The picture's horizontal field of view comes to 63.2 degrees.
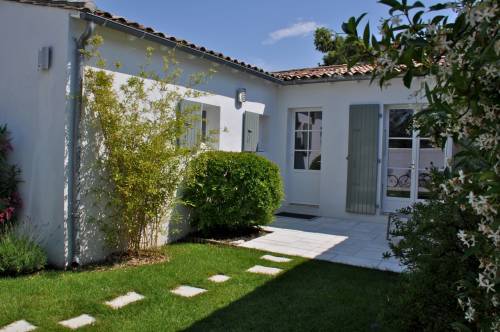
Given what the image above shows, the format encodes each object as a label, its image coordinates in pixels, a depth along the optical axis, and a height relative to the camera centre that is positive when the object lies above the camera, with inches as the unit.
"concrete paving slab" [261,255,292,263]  237.9 -58.3
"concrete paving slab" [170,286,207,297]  183.6 -61.2
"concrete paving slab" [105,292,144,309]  167.9 -61.3
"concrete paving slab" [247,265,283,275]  216.5 -59.3
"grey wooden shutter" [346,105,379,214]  362.0 +4.2
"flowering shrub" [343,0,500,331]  45.2 +11.3
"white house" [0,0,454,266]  210.4 +30.2
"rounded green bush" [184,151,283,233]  278.7 -22.1
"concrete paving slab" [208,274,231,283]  202.8 -60.3
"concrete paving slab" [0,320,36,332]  143.3 -62.4
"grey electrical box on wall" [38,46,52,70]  211.6 +50.3
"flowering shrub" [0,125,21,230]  212.4 -17.7
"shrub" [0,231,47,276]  191.9 -49.4
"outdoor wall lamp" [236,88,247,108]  336.2 +52.9
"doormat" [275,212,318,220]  382.9 -51.6
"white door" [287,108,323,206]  402.3 +5.9
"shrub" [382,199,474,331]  105.5 -29.8
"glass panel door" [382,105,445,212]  354.0 +4.5
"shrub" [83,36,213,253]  215.9 +3.9
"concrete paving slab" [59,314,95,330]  148.3 -62.4
